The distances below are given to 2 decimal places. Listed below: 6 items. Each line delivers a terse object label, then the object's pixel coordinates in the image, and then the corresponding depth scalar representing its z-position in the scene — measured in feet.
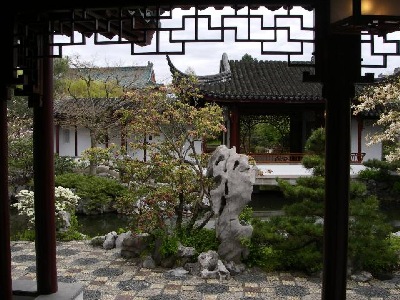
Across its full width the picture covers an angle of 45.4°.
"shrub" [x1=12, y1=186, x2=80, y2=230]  29.94
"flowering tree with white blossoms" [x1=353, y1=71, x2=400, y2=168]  29.84
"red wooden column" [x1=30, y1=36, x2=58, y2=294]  12.27
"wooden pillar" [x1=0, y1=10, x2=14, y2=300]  9.48
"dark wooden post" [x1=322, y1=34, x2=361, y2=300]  9.34
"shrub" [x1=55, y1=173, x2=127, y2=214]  43.70
